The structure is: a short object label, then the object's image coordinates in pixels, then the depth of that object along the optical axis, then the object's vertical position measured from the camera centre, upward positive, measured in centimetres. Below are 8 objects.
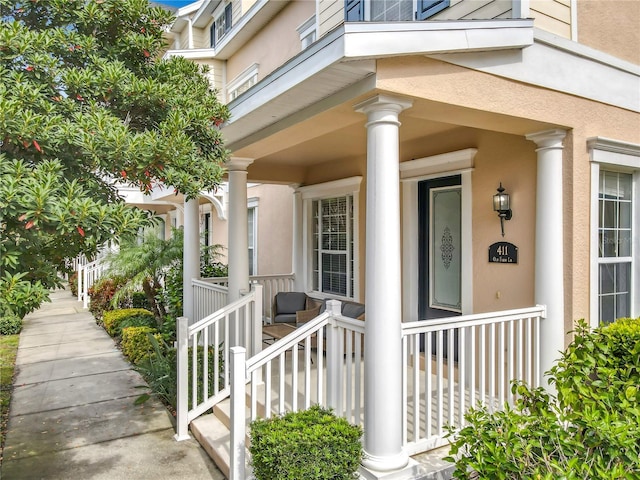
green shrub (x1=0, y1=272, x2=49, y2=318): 221 -27
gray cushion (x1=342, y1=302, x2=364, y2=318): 564 -92
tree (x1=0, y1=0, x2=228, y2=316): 225 +68
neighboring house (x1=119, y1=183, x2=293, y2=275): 930 +39
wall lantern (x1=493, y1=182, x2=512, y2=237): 470 +36
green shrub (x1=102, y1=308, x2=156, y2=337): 853 -155
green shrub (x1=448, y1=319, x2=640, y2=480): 179 -87
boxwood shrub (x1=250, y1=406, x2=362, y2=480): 278 -135
